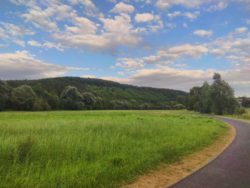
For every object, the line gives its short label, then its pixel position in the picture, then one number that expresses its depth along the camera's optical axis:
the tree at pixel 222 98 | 52.00
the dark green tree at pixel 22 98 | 48.72
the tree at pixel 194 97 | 70.43
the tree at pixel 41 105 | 49.66
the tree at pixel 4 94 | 46.95
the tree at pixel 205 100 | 56.53
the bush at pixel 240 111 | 43.94
